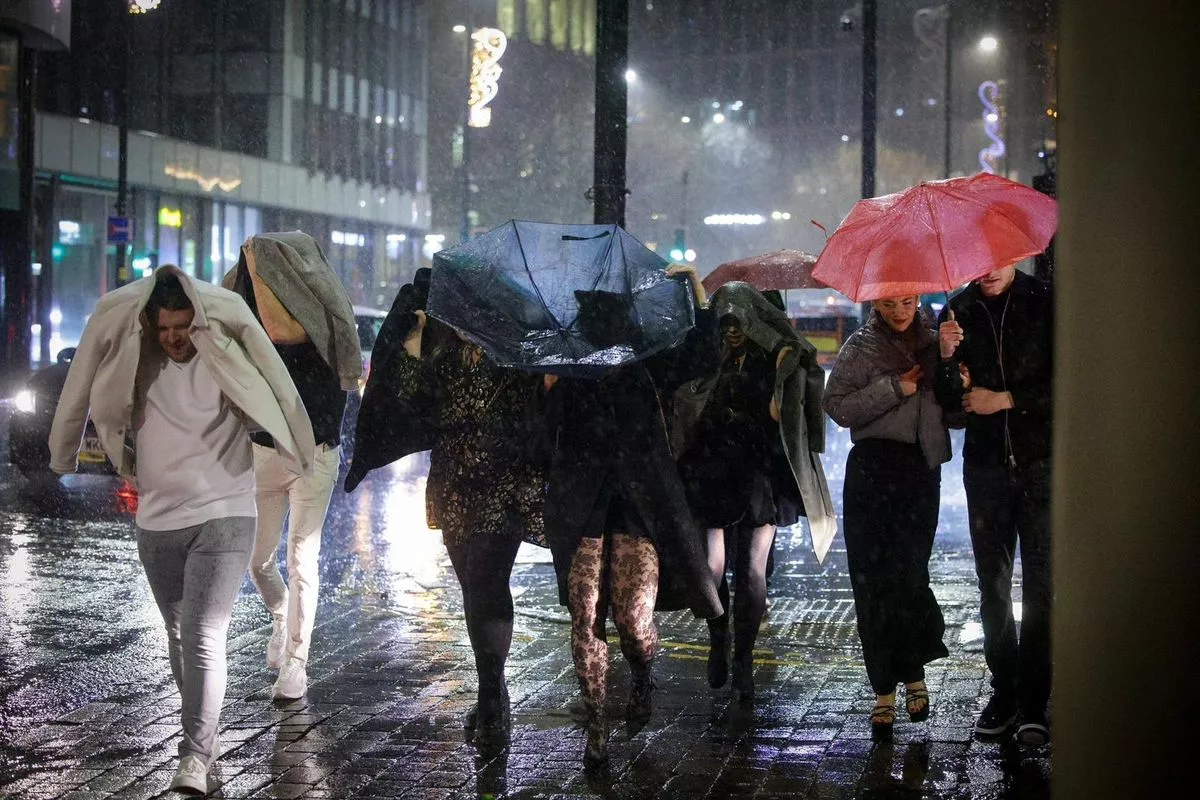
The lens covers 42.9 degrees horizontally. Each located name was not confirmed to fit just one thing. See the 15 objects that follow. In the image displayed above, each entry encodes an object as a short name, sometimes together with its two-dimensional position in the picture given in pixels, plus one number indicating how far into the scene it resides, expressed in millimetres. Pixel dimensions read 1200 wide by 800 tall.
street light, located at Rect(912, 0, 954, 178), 64288
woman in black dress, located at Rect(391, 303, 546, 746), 6359
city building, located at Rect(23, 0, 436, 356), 49625
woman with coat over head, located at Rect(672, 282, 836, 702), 6895
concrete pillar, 2131
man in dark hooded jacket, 6156
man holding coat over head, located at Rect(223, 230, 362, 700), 7008
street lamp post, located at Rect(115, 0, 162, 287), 33625
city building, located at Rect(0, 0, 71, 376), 31922
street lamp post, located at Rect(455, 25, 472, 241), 39281
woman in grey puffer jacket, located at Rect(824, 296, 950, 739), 6305
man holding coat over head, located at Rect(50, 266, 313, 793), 5641
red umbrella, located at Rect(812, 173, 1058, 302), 6141
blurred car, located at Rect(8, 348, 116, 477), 14914
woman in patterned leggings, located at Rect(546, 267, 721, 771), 6020
